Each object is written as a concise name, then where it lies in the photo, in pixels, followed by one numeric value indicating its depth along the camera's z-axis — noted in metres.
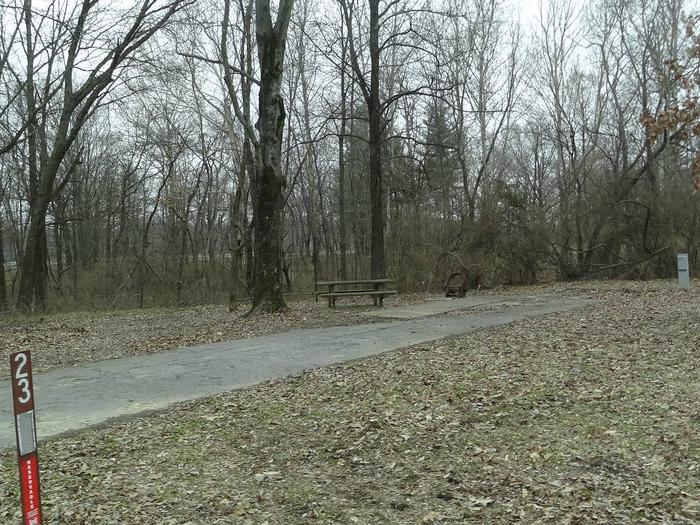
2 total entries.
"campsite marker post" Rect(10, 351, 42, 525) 2.63
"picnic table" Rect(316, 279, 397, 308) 14.36
